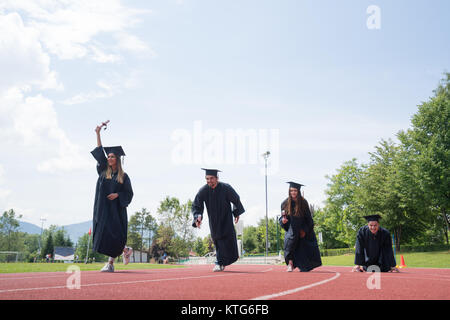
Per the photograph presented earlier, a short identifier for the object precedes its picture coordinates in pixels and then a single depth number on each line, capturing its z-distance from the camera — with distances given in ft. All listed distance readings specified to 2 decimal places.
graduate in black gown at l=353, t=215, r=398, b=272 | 31.17
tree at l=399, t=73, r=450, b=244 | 89.97
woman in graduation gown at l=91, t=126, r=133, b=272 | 24.11
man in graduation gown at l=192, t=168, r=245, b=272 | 26.45
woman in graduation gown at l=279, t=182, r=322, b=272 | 29.73
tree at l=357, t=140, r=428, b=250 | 100.12
